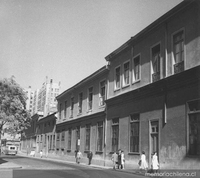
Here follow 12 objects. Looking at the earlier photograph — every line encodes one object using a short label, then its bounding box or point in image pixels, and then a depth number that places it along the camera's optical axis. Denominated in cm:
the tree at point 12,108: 3309
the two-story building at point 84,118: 2920
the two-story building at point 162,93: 1650
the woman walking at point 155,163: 1772
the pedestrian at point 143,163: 1908
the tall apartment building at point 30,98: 17402
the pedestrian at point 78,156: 3146
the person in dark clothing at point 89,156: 2889
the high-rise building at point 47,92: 13725
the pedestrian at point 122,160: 2180
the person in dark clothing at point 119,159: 2195
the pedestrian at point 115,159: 2248
